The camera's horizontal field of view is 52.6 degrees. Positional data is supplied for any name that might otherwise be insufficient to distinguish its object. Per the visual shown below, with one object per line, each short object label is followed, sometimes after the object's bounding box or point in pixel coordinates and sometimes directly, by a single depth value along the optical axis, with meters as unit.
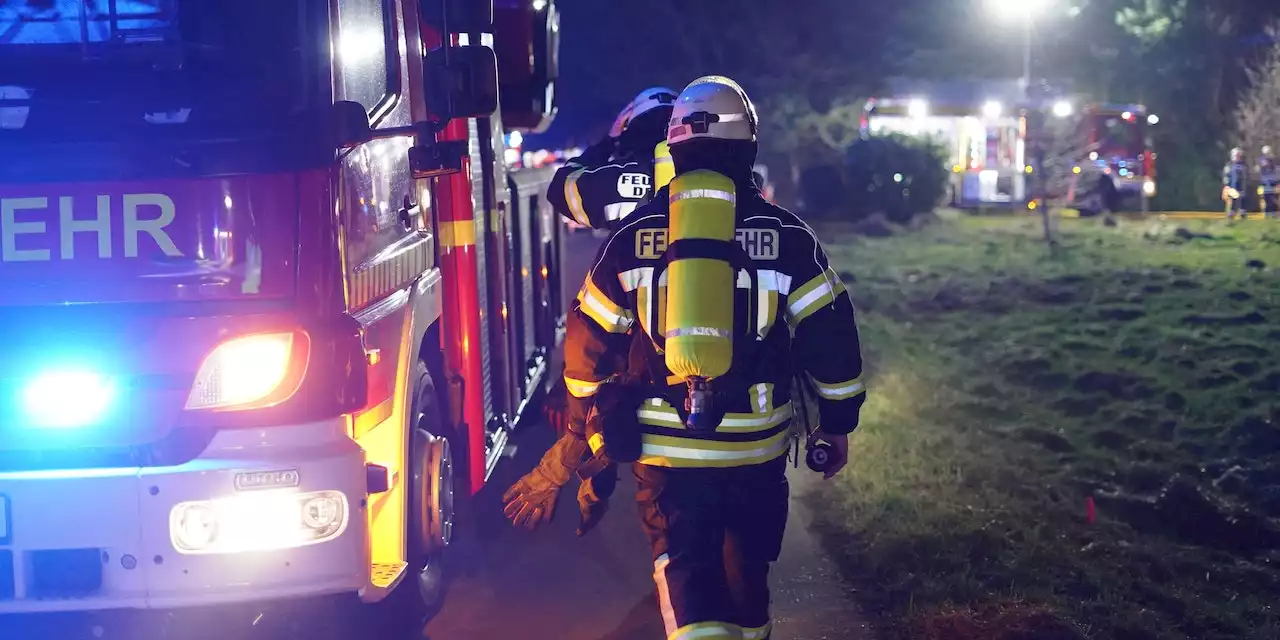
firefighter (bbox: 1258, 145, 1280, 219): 22.33
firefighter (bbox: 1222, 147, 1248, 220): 22.76
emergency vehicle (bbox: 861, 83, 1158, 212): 26.84
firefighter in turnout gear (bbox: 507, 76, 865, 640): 3.29
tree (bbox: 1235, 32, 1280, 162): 22.14
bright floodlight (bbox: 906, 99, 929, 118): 33.09
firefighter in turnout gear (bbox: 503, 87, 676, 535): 5.06
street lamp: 21.61
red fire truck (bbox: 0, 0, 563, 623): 3.49
